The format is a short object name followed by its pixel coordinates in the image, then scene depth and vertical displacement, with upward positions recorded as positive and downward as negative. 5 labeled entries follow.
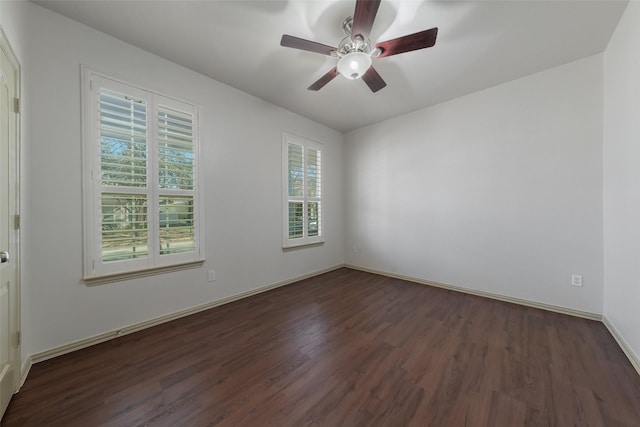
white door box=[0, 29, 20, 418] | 1.29 -0.08
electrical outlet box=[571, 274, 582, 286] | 2.52 -0.76
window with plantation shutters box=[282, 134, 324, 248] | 3.70 +0.34
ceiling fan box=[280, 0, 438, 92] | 1.65 +1.30
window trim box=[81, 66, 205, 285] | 1.99 +0.16
